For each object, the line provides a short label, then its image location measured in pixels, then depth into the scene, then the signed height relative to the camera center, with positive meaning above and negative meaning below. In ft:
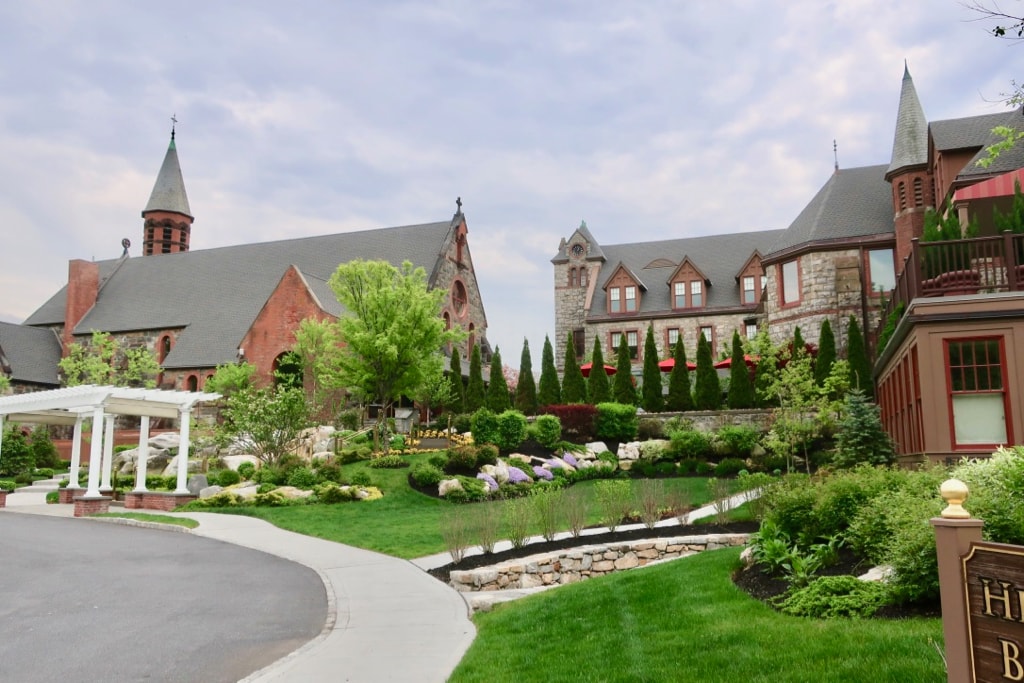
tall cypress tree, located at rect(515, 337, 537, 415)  119.03 +7.15
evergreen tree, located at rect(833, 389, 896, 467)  59.06 -0.25
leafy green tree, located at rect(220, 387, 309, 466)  83.05 +1.99
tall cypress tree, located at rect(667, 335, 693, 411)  106.73 +6.78
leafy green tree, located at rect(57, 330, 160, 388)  144.15 +14.50
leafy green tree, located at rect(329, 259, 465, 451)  91.56 +12.69
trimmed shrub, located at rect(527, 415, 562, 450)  87.92 +0.90
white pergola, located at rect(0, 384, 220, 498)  70.08 +3.27
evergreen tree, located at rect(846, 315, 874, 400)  93.56 +8.70
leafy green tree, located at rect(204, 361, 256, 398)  121.19 +9.67
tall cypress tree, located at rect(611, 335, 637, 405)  112.27 +7.75
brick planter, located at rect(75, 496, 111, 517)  66.03 -5.37
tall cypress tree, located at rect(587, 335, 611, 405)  114.93 +7.97
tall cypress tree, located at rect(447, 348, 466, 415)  122.33 +8.33
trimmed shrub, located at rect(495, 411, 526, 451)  85.30 +0.79
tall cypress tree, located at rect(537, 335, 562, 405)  120.37 +7.48
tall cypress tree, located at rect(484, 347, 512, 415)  117.19 +6.92
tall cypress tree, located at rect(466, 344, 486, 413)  122.31 +8.51
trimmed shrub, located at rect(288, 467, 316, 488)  74.18 -3.57
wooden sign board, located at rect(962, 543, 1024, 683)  11.30 -2.56
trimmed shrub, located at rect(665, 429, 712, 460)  85.97 -0.96
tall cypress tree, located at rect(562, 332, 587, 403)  118.32 +8.19
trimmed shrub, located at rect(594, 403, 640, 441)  95.61 +1.77
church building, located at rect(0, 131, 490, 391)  129.29 +27.91
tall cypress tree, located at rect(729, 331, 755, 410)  103.60 +7.04
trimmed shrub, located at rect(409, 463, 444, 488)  72.43 -3.37
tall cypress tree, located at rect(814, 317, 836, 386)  98.94 +10.34
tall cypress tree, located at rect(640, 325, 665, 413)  108.88 +7.45
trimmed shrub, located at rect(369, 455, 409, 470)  80.89 -2.36
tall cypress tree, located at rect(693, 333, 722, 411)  105.60 +6.81
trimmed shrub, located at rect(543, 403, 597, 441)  95.61 +2.15
